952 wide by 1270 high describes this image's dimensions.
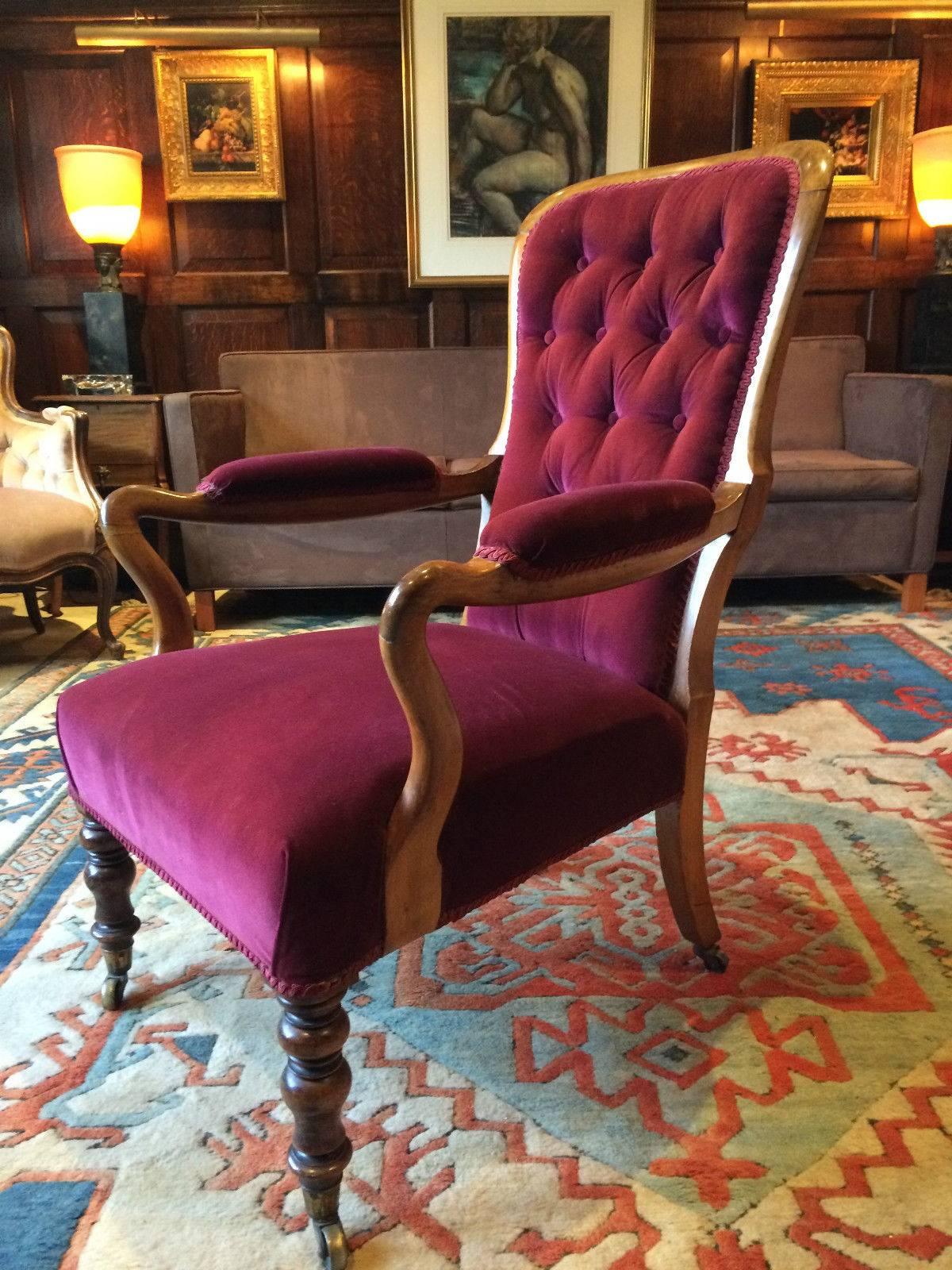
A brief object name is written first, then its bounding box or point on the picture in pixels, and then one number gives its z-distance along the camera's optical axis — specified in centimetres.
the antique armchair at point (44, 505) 259
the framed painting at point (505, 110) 344
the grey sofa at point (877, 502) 295
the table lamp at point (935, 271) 327
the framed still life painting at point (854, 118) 354
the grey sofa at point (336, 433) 299
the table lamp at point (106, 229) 322
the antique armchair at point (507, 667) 82
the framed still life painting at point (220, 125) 348
